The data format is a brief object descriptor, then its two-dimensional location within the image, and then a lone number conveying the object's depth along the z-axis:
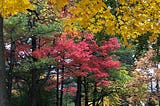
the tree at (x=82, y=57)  17.80
